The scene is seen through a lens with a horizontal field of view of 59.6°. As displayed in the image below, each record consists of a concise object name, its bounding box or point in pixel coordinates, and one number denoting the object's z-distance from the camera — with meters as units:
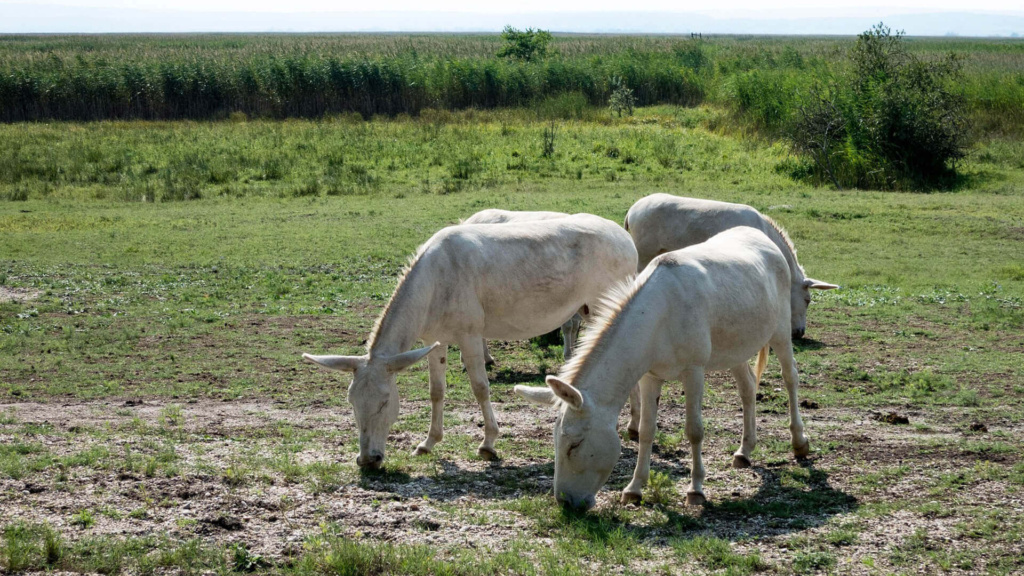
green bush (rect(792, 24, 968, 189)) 25.83
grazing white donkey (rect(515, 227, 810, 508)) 6.26
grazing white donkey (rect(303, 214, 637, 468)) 7.44
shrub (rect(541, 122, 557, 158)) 29.76
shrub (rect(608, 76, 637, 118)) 42.28
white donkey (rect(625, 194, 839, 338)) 11.72
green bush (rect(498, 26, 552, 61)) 57.94
